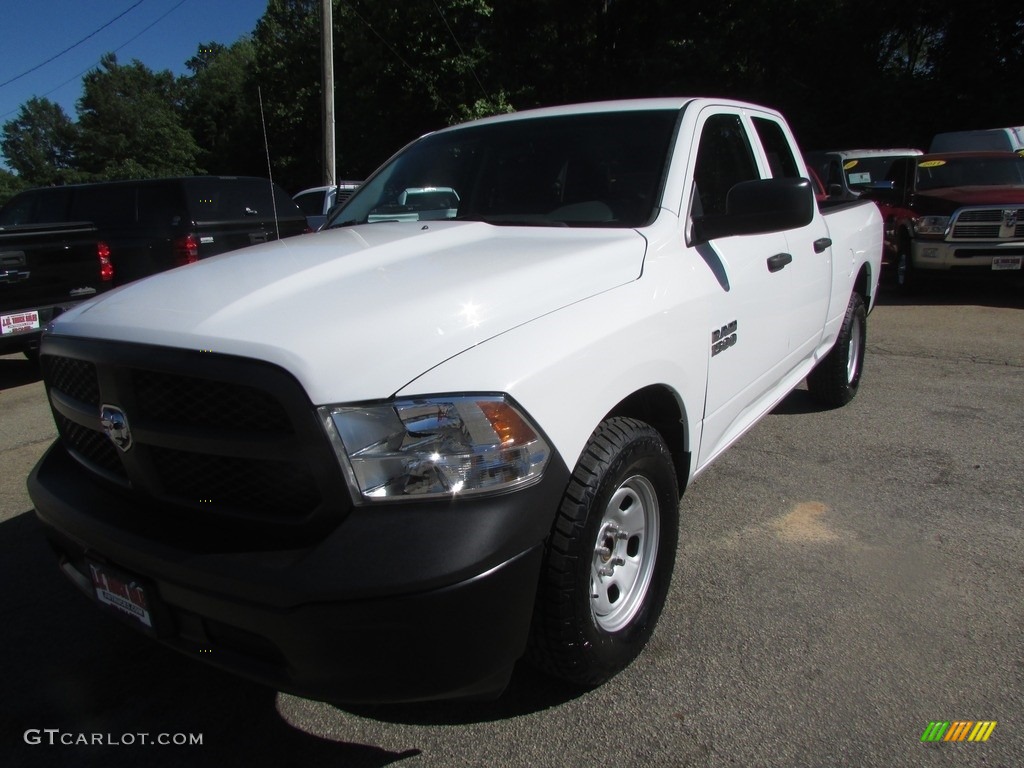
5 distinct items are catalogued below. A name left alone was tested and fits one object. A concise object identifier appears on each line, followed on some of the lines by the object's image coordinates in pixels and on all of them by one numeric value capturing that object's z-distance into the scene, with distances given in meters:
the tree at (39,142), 65.62
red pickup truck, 9.20
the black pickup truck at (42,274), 6.42
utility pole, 14.74
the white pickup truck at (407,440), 1.76
